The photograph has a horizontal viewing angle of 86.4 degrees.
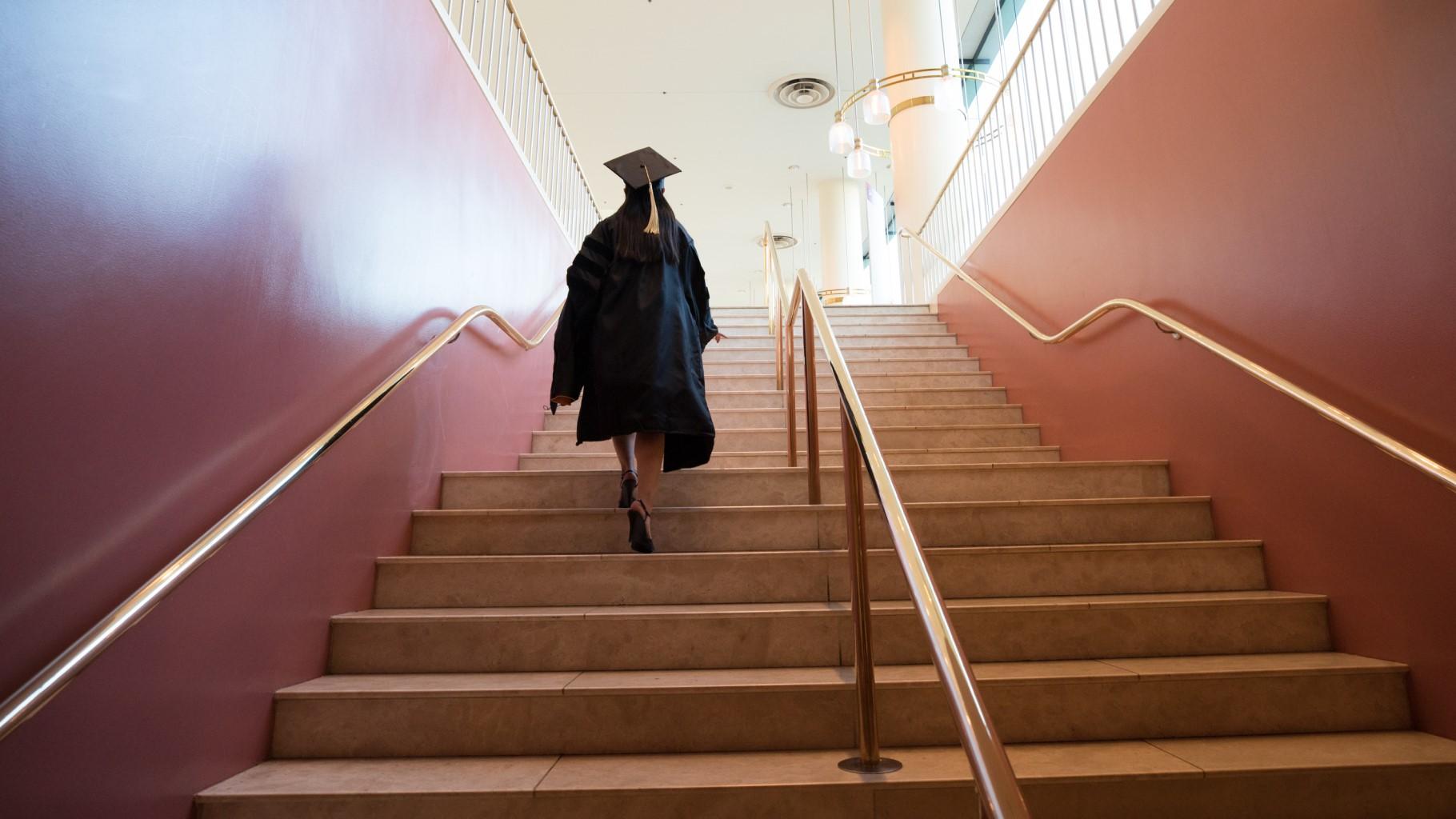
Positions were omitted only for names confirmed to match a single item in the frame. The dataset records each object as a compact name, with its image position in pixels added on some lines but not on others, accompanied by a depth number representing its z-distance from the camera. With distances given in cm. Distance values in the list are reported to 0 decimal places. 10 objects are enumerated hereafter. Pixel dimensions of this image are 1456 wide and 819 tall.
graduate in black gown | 262
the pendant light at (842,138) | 631
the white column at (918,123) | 764
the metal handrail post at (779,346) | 474
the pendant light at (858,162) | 658
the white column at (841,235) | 1253
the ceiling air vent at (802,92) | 969
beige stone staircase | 156
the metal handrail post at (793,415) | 329
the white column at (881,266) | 1312
